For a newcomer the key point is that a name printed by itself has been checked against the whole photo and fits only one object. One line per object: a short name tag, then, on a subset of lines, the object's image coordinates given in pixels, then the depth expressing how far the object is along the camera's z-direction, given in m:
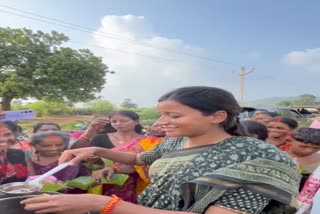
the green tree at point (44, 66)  11.04
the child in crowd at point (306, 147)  1.78
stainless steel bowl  0.70
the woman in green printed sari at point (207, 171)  0.67
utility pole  19.13
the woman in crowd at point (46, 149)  1.47
